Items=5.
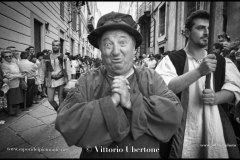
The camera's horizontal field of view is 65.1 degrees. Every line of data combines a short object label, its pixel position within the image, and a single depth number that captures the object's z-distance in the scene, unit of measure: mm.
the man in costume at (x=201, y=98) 1502
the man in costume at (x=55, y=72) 4602
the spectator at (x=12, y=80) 4932
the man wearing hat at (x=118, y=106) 1046
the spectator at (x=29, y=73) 5727
